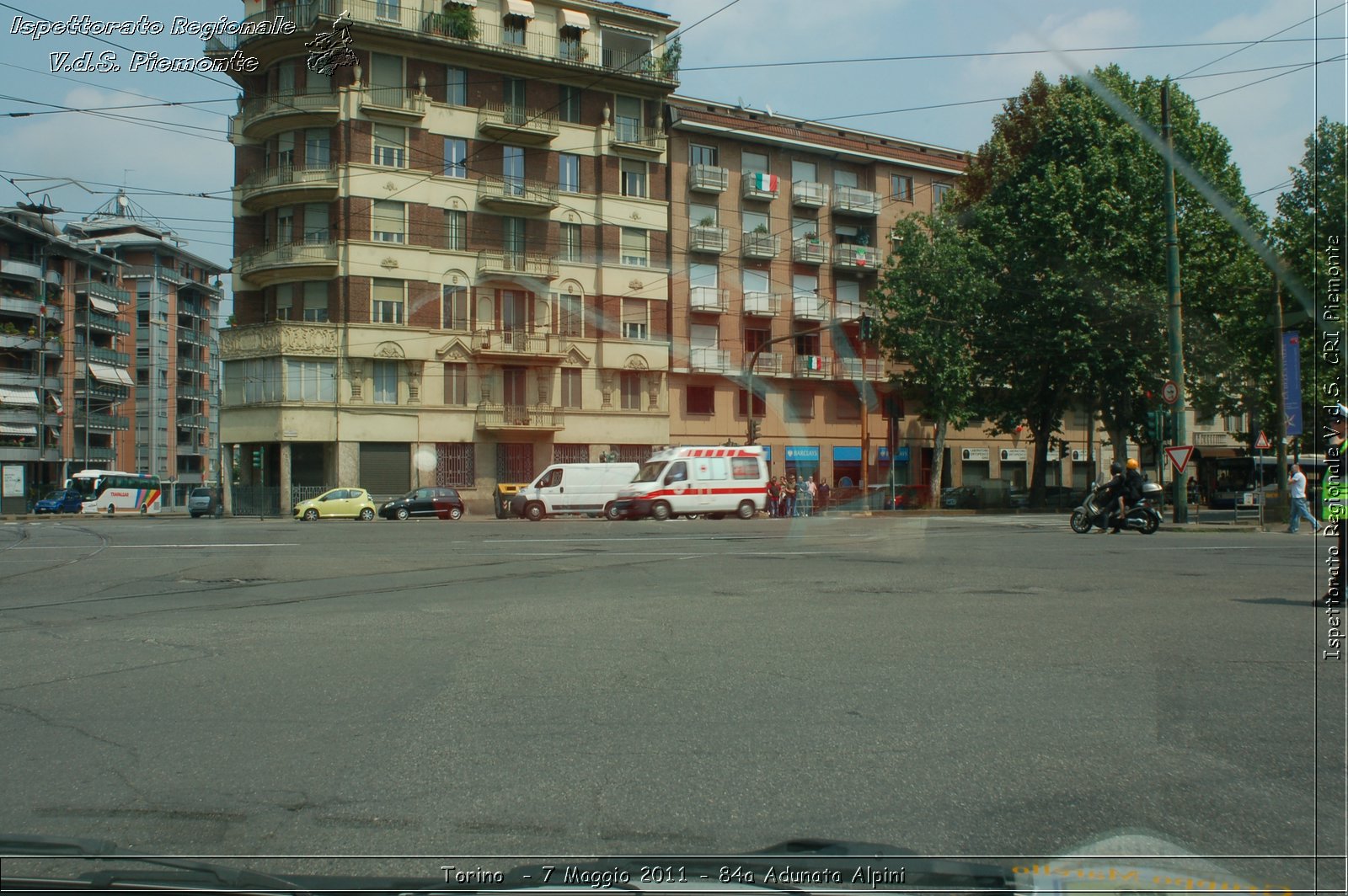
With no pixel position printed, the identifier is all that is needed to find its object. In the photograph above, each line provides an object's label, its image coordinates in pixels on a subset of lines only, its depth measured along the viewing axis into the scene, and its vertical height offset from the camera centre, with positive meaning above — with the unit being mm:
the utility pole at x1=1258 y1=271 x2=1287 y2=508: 20078 +23
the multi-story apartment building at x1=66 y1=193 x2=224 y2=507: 82688 +8253
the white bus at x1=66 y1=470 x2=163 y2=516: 56812 -1767
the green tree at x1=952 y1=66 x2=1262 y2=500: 36125 +6981
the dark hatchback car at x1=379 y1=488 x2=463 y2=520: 39500 -1822
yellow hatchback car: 38281 -1759
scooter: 22062 -1309
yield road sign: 24069 -41
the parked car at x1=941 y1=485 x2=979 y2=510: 48688 -2107
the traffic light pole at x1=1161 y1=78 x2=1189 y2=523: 24188 +3142
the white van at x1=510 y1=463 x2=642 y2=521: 38000 -1271
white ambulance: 33719 -949
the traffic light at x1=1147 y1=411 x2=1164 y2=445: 26141 +648
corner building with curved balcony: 41906 +8952
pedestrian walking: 20891 -937
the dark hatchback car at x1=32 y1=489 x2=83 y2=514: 58250 -2440
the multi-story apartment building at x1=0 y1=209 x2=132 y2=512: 66125 +6817
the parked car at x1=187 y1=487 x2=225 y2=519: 45031 -1944
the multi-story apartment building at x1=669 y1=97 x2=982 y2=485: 47094 +7196
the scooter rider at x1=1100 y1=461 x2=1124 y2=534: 22188 -896
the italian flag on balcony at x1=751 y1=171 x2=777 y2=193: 47688 +12694
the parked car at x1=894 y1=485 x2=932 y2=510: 47594 -1998
